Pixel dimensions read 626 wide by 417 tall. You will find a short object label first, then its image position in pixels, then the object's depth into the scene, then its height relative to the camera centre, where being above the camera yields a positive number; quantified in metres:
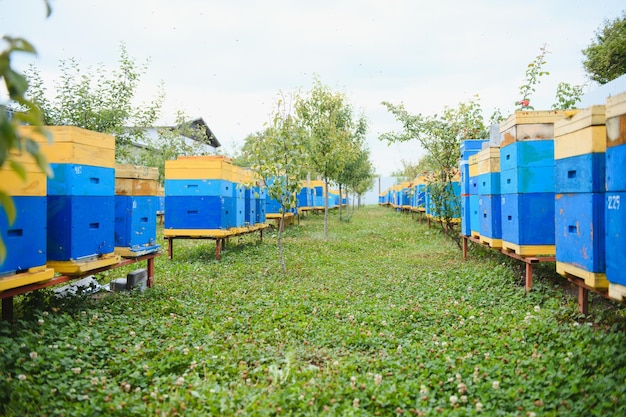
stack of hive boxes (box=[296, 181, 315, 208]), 21.94 +0.60
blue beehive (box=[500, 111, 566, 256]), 5.77 +0.35
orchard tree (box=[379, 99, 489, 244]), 10.96 +1.64
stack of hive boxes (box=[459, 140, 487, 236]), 8.39 +0.39
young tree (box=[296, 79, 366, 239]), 14.72 +2.64
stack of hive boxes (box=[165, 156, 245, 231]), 9.25 +0.34
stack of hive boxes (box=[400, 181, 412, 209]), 24.54 +0.71
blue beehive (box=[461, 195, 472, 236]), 8.88 -0.18
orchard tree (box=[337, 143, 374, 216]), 22.12 +2.08
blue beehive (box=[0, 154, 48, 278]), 3.92 -0.10
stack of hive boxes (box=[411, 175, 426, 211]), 17.56 +0.54
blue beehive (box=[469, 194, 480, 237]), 8.05 -0.12
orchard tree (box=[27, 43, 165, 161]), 11.16 +2.66
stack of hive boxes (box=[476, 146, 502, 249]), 6.93 +0.15
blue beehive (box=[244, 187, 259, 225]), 11.91 +0.10
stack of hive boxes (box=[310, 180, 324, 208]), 27.44 +1.09
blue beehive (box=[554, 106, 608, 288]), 3.95 +0.11
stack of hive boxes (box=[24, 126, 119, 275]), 4.72 +0.15
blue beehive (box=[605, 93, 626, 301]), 3.42 +0.07
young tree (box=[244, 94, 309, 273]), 8.55 +0.98
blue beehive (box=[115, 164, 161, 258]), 6.48 +0.04
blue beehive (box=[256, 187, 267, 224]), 13.17 +0.02
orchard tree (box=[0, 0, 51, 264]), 1.60 +0.29
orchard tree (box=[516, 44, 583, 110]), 9.48 +2.41
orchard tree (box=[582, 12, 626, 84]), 22.19 +7.47
